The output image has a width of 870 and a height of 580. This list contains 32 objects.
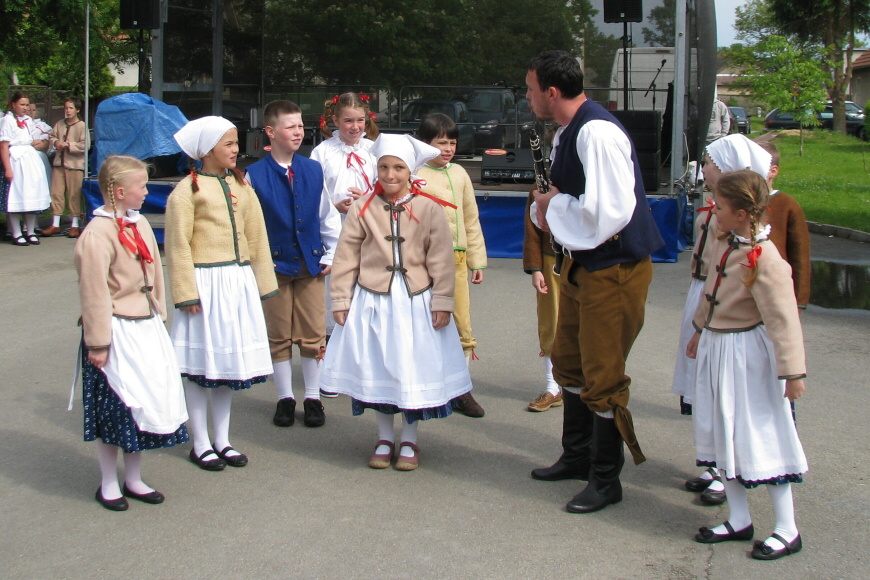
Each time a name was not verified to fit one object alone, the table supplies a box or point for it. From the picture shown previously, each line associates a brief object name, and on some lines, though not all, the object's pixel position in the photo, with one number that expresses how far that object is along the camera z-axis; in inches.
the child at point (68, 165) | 554.3
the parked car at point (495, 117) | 580.7
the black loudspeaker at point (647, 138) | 477.3
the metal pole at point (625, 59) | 520.1
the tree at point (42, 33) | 556.4
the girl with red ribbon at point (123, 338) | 174.1
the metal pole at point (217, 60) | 600.1
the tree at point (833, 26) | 1781.5
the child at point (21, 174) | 521.7
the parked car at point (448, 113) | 591.2
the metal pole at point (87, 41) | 514.9
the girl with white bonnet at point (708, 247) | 181.3
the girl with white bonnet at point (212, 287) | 199.4
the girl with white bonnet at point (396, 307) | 198.2
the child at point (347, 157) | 251.3
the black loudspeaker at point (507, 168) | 514.9
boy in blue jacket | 229.3
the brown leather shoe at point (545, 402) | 245.4
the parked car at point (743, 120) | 1671.3
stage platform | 460.8
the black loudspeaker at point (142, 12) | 525.0
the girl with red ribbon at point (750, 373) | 158.7
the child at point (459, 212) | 242.5
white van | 532.4
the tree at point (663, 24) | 516.7
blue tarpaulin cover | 498.6
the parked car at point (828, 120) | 1791.3
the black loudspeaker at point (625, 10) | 512.7
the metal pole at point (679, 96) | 461.7
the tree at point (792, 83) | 1312.7
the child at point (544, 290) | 238.1
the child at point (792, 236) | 187.8
